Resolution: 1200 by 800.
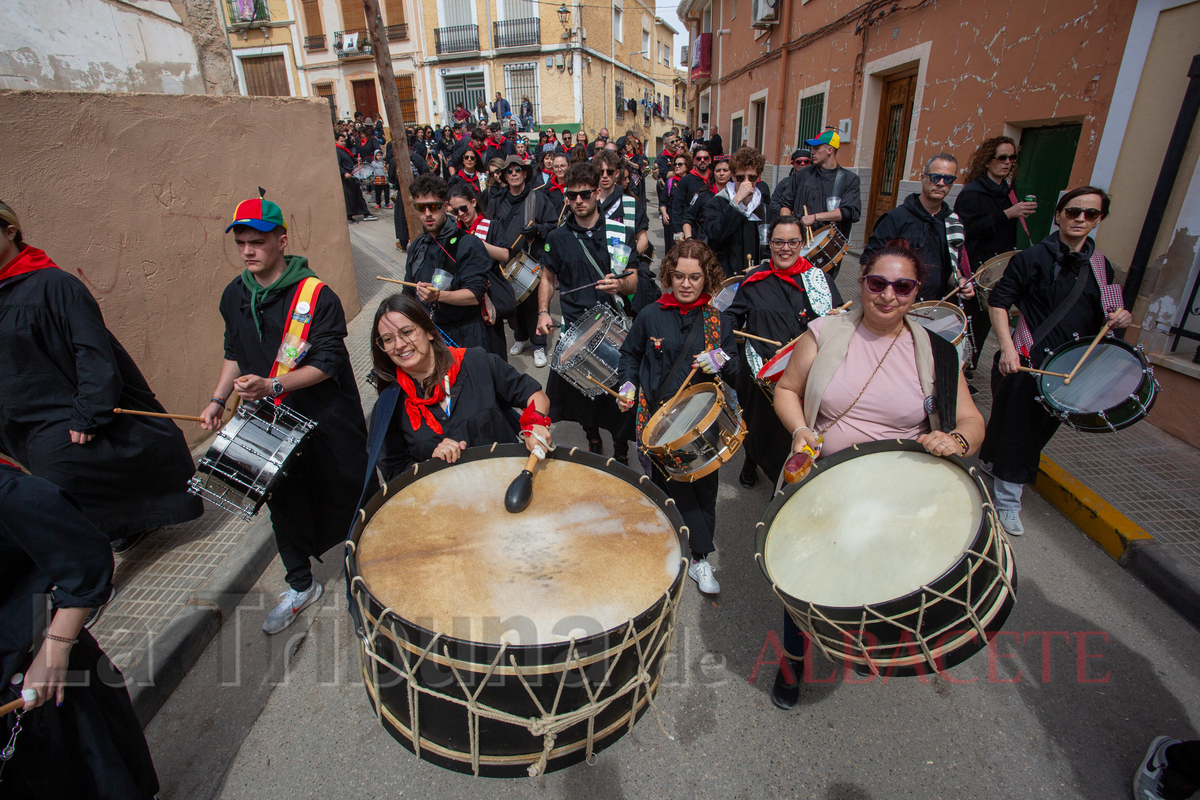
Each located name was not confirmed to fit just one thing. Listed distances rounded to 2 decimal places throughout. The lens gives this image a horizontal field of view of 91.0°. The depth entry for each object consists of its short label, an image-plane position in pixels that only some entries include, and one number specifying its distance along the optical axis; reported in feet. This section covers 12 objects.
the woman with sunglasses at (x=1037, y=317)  11.40
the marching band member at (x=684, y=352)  10.53
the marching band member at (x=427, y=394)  8.34
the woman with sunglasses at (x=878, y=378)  7.60
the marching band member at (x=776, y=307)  12.37
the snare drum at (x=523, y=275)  18.90
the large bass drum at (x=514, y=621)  4.73
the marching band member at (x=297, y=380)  9.23
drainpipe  14.57
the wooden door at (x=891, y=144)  32.27
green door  20.97
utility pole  24.86
